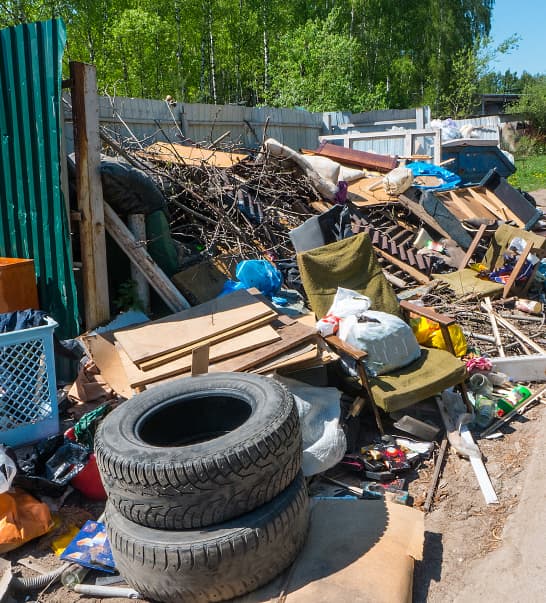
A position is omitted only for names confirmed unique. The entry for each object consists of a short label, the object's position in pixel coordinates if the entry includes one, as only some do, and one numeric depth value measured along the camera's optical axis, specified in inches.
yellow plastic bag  188.2
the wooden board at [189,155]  254.7
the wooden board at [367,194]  324.2
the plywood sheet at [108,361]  153.6
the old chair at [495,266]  248.2
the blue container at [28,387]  129.7
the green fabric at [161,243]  188.7
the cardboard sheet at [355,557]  91.6
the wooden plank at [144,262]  177.0
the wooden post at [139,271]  182.1
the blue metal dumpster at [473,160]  459.2
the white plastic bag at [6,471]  110.8
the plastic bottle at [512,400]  166.4
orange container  156.6
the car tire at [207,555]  88.7
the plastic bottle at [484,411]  160.1
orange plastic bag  109.1
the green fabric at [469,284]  246.7
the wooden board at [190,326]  148.1
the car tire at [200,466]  89.3
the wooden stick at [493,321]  200.0
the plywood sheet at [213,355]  137.7
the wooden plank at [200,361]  130.7
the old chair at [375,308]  146.9
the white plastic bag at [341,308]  159.0
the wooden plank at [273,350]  140.3
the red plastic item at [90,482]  122.9
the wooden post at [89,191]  166.6
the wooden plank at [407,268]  269.1
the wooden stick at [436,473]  126.9
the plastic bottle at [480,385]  170.7
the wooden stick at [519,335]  198.2
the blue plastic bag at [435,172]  388.2
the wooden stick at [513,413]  157.6
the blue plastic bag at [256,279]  193.9
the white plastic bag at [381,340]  155.3
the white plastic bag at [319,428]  127.6
